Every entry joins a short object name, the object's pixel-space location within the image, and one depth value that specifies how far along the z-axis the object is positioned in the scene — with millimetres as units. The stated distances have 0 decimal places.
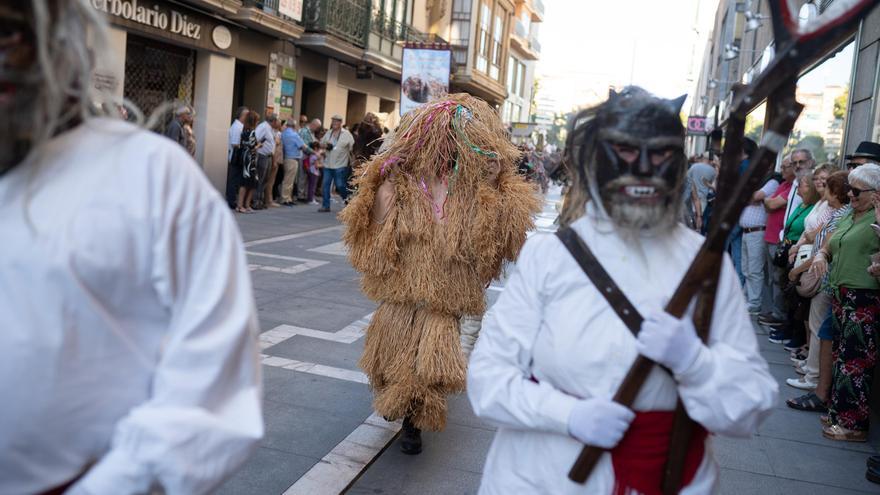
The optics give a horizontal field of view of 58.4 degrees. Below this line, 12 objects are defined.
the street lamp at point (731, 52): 20641
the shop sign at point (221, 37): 15023
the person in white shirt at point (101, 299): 1272
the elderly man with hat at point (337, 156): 14953
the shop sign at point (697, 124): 28533
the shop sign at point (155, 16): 12297
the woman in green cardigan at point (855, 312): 4777
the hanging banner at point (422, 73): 13078
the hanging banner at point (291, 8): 16406
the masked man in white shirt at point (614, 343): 1785
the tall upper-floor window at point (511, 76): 47128
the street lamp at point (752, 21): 14883
